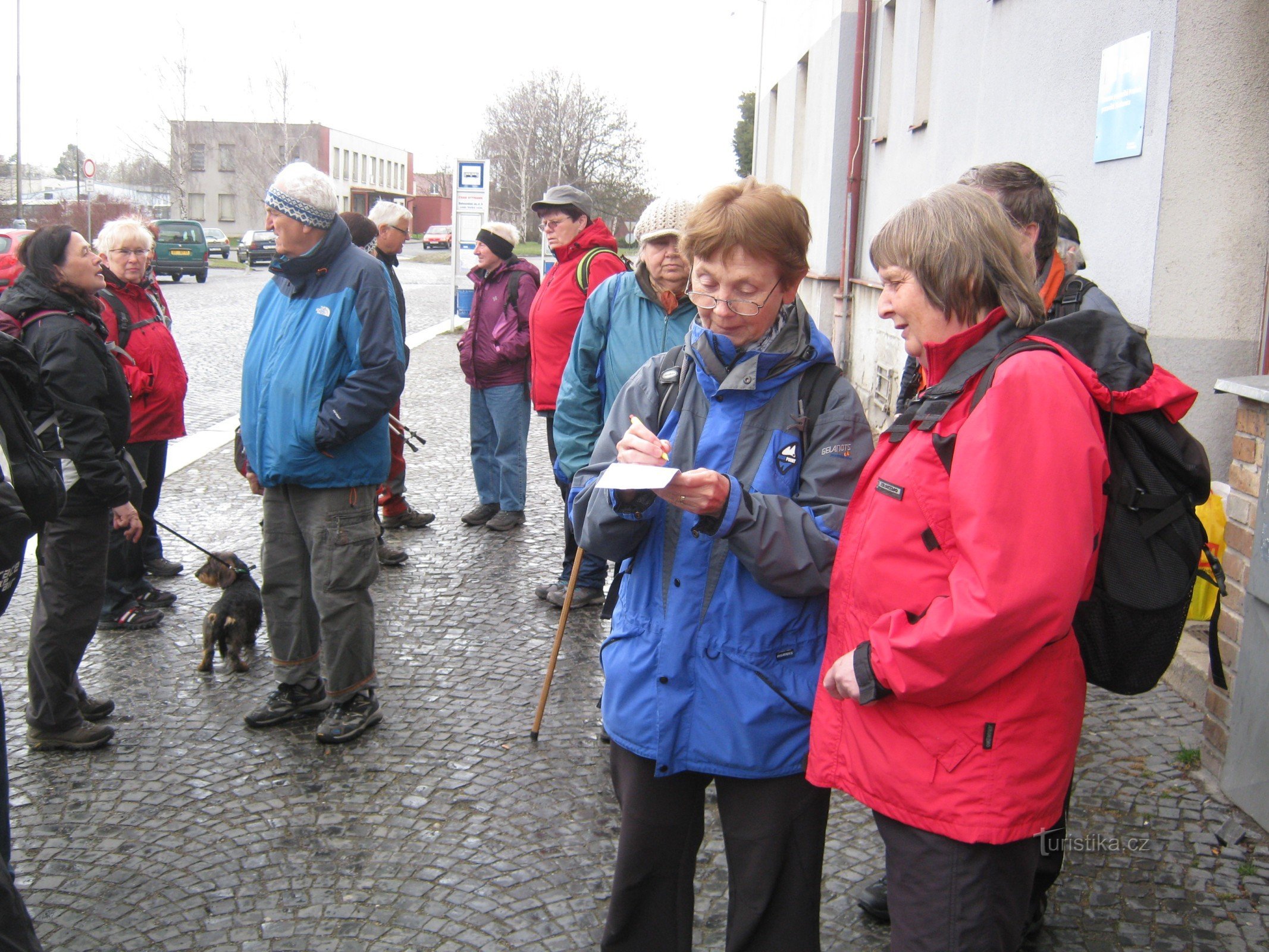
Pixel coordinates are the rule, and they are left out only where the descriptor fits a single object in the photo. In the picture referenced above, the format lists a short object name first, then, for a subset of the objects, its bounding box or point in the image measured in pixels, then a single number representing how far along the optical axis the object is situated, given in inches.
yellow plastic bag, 136.4
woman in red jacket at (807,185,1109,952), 72.3
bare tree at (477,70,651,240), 1845.5
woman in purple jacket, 290.0
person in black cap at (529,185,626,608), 237.6
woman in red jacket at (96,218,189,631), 218.1
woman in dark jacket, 164.6
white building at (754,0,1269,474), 192.1
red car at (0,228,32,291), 713.0
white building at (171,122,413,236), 2704.2
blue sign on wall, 205.6
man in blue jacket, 160.2
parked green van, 1286.9
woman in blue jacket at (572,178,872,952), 90.2
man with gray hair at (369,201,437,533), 285.0
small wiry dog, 193.5
